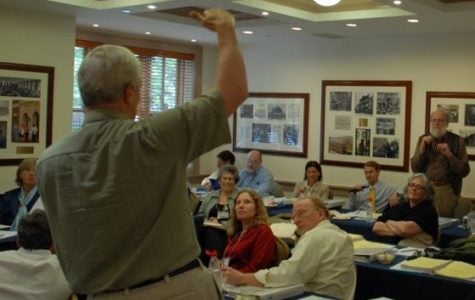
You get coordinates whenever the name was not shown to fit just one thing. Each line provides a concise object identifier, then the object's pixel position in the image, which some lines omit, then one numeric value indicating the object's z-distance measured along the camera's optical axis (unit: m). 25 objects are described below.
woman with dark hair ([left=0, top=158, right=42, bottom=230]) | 5.36
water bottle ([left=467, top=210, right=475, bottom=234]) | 5.98
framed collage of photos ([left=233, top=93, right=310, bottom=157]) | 9.59
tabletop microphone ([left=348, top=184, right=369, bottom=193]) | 7.85
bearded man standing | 7.10
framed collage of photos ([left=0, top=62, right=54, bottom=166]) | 6.85
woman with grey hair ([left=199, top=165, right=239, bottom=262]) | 6.25
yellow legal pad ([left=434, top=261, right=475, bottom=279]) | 3.88
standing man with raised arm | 1.42
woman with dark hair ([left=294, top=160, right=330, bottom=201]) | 8.08
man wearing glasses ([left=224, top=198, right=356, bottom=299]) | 3.67
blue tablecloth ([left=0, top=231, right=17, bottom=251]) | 4.77
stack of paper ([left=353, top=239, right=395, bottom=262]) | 4.35
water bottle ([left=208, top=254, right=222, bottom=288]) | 3.78
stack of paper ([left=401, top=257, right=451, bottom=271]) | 4.03
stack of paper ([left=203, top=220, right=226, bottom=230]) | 6.23
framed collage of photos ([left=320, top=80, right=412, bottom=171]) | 8.55
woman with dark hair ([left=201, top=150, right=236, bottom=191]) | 9.02
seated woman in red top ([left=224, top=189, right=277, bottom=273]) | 4.46
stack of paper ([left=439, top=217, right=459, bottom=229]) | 6.14
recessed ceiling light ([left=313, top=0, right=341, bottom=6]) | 4.79
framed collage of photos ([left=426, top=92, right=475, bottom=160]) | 7.97
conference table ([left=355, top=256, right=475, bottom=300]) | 3.82
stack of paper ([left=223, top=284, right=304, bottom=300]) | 3.31
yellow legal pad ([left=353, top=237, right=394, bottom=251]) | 4.45
